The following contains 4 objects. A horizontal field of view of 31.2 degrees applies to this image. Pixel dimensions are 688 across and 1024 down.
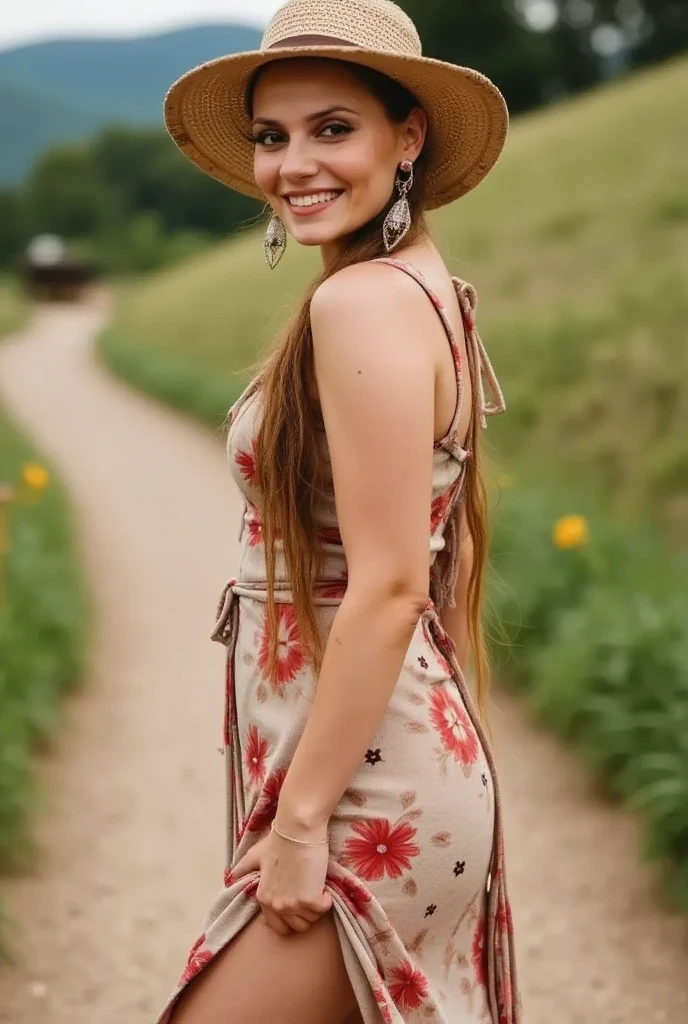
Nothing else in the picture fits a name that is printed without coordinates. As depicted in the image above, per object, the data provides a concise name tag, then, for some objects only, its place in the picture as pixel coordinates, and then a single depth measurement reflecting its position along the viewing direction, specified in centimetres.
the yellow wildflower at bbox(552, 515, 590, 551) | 477
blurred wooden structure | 4541
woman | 152
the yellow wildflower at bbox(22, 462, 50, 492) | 595
